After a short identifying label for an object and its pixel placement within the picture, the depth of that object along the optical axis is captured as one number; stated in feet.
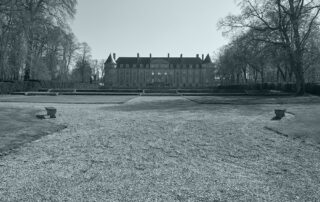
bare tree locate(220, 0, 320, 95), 76.18
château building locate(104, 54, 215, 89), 309.83
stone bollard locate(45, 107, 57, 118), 33.91
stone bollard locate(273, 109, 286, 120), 33.88
